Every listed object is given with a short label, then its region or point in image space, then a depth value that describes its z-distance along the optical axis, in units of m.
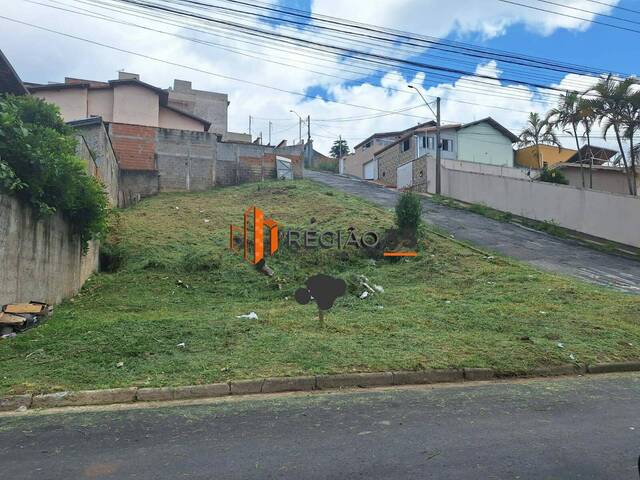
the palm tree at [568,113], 23.41
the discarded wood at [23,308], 7.41
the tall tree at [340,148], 74.75
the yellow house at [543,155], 41.47
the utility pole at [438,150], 29.46
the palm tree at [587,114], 22.16
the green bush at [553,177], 26.88
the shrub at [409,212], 14.85
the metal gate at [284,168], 28.78
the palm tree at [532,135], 38.39
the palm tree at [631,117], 20.47
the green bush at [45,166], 7.58
